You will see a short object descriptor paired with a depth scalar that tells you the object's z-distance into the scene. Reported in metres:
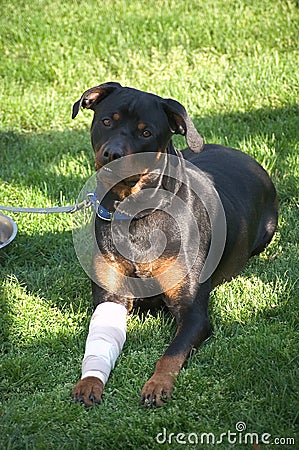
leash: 8.07
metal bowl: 9.98
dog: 7.43
